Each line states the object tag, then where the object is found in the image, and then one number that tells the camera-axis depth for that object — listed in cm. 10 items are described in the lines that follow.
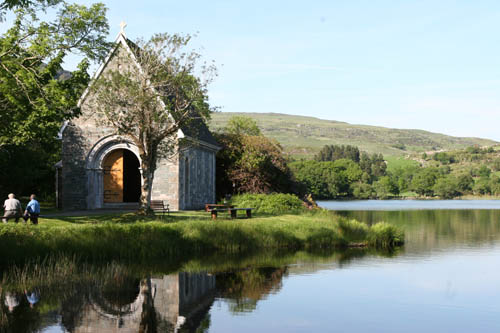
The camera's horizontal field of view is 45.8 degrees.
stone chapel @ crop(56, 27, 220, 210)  3447
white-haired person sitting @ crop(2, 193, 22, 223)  2433
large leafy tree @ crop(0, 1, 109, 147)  2439
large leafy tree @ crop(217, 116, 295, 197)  4481
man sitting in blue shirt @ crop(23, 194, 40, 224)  2491
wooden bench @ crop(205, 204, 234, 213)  3244
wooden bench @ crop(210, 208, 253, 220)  3066
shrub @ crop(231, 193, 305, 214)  3812
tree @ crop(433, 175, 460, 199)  14138
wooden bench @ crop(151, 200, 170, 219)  3201
